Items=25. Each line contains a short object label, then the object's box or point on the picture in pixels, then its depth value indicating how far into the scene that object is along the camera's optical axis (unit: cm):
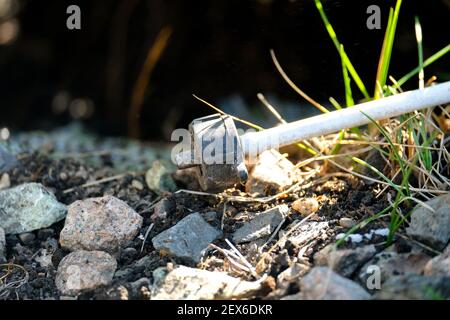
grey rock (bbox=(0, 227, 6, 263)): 42
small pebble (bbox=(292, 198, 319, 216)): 42
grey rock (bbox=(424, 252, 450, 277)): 36
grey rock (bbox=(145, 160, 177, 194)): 47
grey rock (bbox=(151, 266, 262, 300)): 37
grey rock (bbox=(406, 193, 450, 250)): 38
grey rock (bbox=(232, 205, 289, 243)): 41
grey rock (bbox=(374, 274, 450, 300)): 35
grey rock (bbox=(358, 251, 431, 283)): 37
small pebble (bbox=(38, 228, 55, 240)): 44
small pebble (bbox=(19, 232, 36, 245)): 44
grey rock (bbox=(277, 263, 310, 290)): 38
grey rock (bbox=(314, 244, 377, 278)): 37
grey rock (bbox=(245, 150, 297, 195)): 45
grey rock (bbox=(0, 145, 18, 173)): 50
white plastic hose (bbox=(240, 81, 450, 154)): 42
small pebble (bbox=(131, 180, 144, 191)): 47
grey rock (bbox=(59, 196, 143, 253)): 41
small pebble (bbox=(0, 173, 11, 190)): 48
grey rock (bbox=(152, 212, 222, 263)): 40
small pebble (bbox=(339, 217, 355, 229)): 41
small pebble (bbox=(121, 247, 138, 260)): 41
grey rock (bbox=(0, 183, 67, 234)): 44
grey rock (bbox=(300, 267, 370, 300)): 36
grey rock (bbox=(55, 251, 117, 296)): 39
